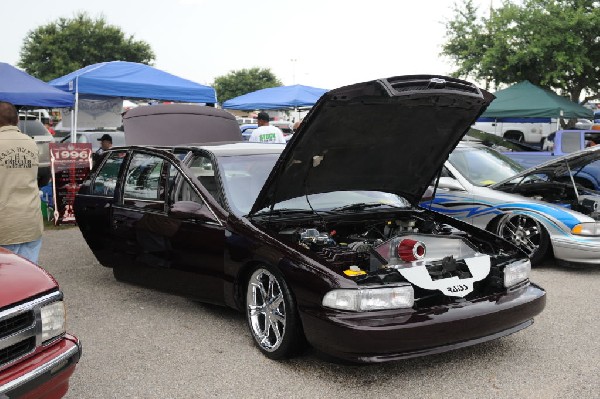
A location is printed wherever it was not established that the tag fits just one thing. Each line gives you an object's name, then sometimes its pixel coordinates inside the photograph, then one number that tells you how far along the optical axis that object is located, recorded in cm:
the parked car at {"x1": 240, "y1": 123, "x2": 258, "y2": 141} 1891
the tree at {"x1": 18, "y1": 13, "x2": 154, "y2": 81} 3888
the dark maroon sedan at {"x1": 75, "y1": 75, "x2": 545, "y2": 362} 338
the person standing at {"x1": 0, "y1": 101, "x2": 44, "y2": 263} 404
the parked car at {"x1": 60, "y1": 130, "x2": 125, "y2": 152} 1299
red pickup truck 244
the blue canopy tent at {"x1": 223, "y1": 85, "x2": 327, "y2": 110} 1617
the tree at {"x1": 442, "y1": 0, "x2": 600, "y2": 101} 1781
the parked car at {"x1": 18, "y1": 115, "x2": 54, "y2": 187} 1547
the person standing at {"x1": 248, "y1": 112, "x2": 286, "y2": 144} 902
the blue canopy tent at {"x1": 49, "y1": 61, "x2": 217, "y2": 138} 1098
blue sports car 618
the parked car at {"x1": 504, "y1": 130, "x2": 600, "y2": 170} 1109
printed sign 943
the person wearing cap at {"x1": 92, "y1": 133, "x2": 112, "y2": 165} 1025
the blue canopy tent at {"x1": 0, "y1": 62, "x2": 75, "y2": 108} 1007
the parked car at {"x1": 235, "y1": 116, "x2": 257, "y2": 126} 3309
